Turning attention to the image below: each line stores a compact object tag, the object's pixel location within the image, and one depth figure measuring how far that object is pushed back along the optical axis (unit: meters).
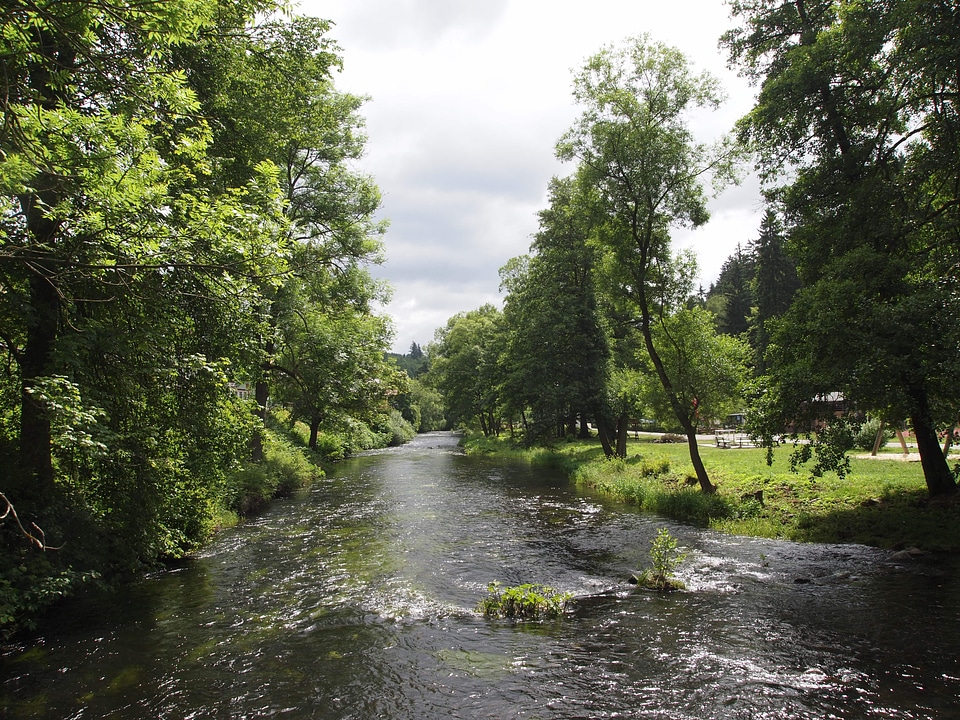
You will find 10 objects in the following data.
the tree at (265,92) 13.09
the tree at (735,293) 79.25
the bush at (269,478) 18.83
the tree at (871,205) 11.50
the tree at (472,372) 56.38
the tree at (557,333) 33.59
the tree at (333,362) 22.47
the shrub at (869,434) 26.13
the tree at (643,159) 18.81
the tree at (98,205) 6.92
